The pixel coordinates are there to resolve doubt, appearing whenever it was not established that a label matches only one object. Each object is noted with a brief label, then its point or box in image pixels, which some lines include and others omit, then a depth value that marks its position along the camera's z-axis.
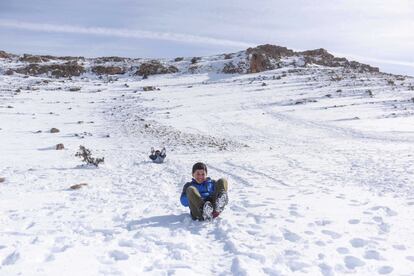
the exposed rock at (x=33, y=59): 66.06
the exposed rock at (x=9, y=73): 53.92
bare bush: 14.38
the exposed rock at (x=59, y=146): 18.05
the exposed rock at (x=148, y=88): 43.25
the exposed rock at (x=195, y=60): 61.34
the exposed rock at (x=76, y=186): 11.36
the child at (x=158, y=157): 15.17
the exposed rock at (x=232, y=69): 53.34
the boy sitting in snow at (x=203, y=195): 7.96
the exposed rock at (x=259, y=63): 54.00
